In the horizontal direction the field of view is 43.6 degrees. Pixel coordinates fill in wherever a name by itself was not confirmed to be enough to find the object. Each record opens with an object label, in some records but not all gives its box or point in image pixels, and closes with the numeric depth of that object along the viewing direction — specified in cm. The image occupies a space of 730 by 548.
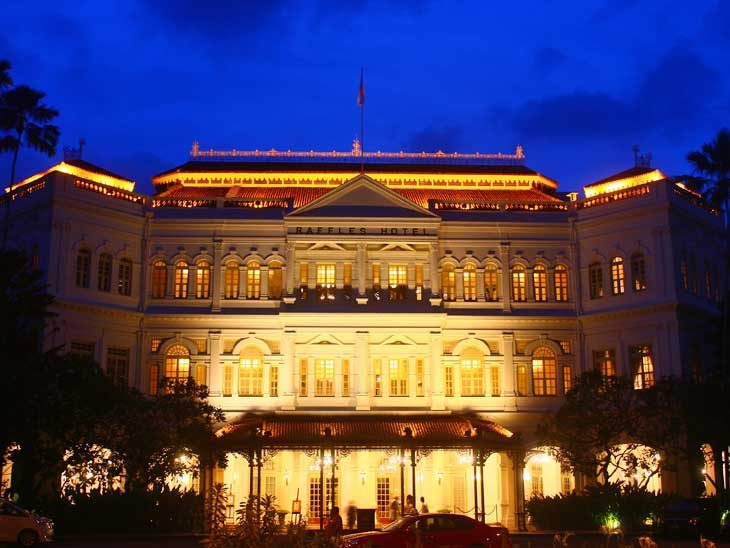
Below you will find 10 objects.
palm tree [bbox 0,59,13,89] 4079
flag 4591
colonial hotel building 4078
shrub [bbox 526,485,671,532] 3375
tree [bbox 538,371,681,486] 3556
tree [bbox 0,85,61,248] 4156
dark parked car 3186
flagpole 4588
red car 2402
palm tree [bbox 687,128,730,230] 4328
